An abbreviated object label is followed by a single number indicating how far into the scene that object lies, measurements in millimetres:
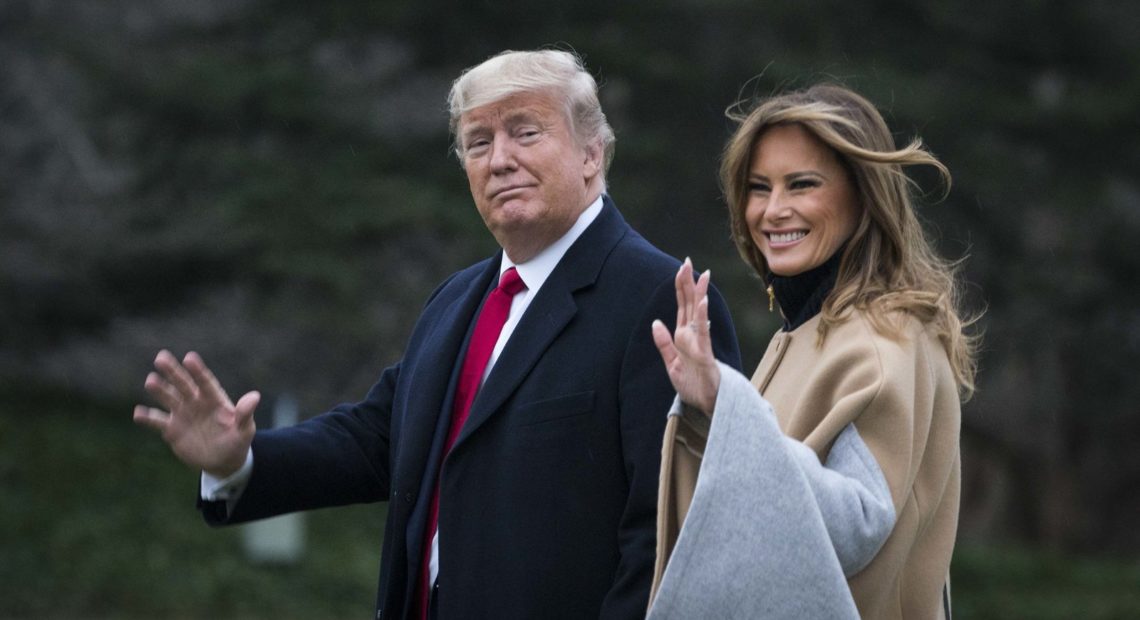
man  6309
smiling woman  5539
